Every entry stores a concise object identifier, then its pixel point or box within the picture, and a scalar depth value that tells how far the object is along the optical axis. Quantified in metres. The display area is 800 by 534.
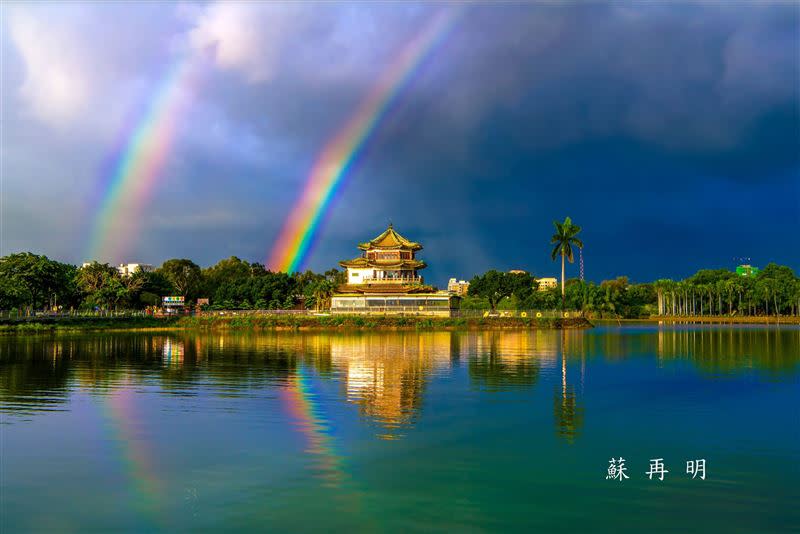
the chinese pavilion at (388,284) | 81.19
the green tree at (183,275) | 110.25
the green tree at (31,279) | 64.69
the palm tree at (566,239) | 84.62
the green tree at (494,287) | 98.56
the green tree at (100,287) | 82.06
